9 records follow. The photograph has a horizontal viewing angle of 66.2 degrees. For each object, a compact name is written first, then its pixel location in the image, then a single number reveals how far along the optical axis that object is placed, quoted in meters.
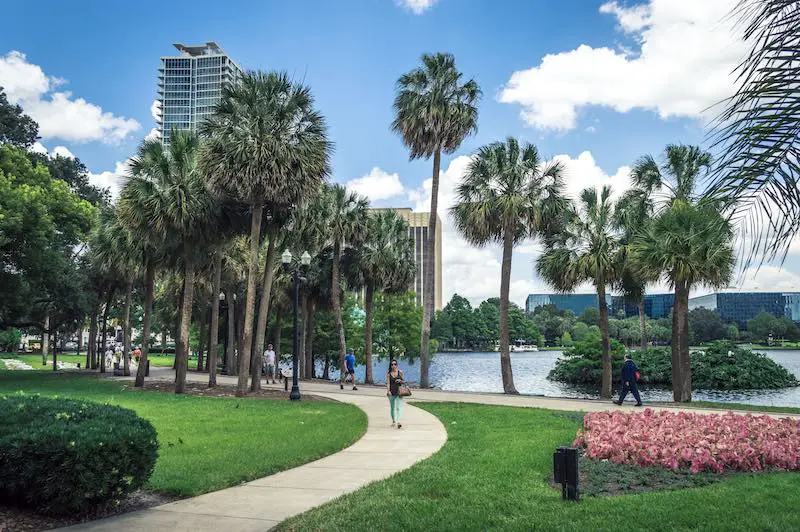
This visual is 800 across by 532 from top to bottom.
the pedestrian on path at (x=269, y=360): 33.88
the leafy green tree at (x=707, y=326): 113.38
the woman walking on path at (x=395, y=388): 14.83
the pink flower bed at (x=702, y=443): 9.41
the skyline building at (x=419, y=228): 112.01
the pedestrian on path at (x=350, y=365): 28.99
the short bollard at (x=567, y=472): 7.35
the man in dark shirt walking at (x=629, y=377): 20.81
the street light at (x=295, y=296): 21.78
